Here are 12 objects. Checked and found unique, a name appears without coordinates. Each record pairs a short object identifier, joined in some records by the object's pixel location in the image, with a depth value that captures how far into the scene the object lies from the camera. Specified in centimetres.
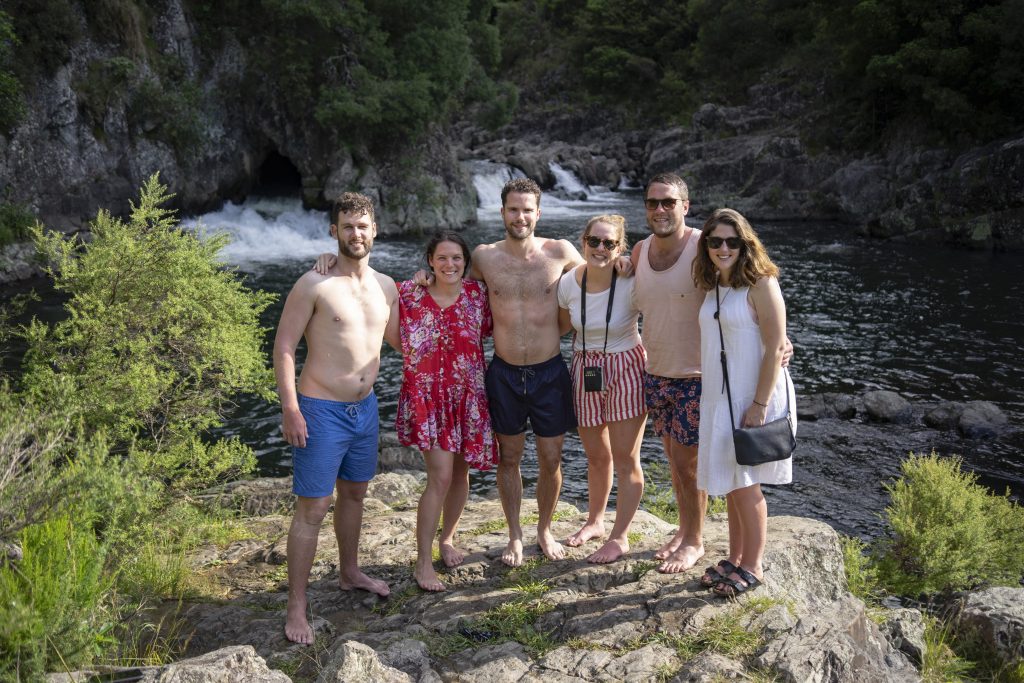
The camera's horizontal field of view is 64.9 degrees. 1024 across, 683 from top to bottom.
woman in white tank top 460
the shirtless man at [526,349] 469
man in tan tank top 442
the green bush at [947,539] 692
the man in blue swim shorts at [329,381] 425
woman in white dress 406
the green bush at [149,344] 663
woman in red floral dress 460
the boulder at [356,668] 340
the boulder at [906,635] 530
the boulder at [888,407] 1156
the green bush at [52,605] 332
